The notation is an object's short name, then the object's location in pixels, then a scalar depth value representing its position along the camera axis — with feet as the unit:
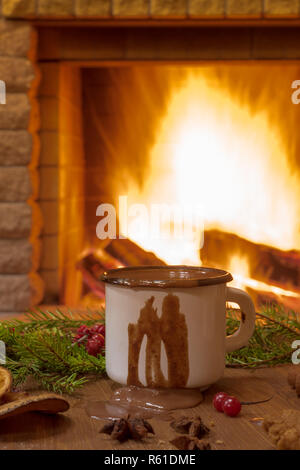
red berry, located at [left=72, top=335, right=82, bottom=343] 2.39
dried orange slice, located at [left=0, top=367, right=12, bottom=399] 1.73
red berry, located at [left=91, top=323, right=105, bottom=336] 2.43
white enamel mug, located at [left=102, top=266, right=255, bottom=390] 1.89
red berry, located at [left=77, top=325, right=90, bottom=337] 2.42
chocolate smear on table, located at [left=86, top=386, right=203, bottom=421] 1.78
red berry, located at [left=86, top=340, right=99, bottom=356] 2.28
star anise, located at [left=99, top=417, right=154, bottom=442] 1.54
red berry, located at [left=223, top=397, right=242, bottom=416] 1.75
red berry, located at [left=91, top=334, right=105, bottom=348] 2.31
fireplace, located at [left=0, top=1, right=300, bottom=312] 6.59
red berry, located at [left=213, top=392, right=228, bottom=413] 1.80
